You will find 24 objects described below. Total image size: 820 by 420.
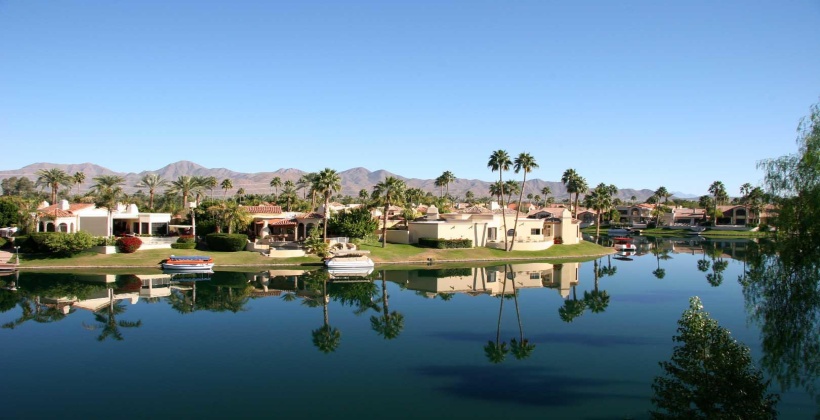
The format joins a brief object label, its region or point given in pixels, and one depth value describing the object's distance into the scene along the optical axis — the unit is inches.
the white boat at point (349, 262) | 2436.0
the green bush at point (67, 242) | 2401.6
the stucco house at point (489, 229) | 3095.5
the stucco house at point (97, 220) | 2864.2
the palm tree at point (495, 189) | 4581.4
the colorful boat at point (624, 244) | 3619.3
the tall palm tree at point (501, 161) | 3063.5
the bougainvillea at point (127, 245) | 2519.7
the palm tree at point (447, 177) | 5659.5
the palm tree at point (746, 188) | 5517.2
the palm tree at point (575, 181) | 3944.4
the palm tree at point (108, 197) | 2832.2
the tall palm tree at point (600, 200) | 4023.1
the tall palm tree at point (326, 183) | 2701.8
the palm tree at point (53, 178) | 3983.8
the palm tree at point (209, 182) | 4127.5
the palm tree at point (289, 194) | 4555.1
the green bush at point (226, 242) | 2679.6
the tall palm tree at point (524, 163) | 3041.3
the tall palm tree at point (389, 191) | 2864.2
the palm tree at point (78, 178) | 4419.3
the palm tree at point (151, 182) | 4123.0
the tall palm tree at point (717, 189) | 5964.6
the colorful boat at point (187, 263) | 2315.5
